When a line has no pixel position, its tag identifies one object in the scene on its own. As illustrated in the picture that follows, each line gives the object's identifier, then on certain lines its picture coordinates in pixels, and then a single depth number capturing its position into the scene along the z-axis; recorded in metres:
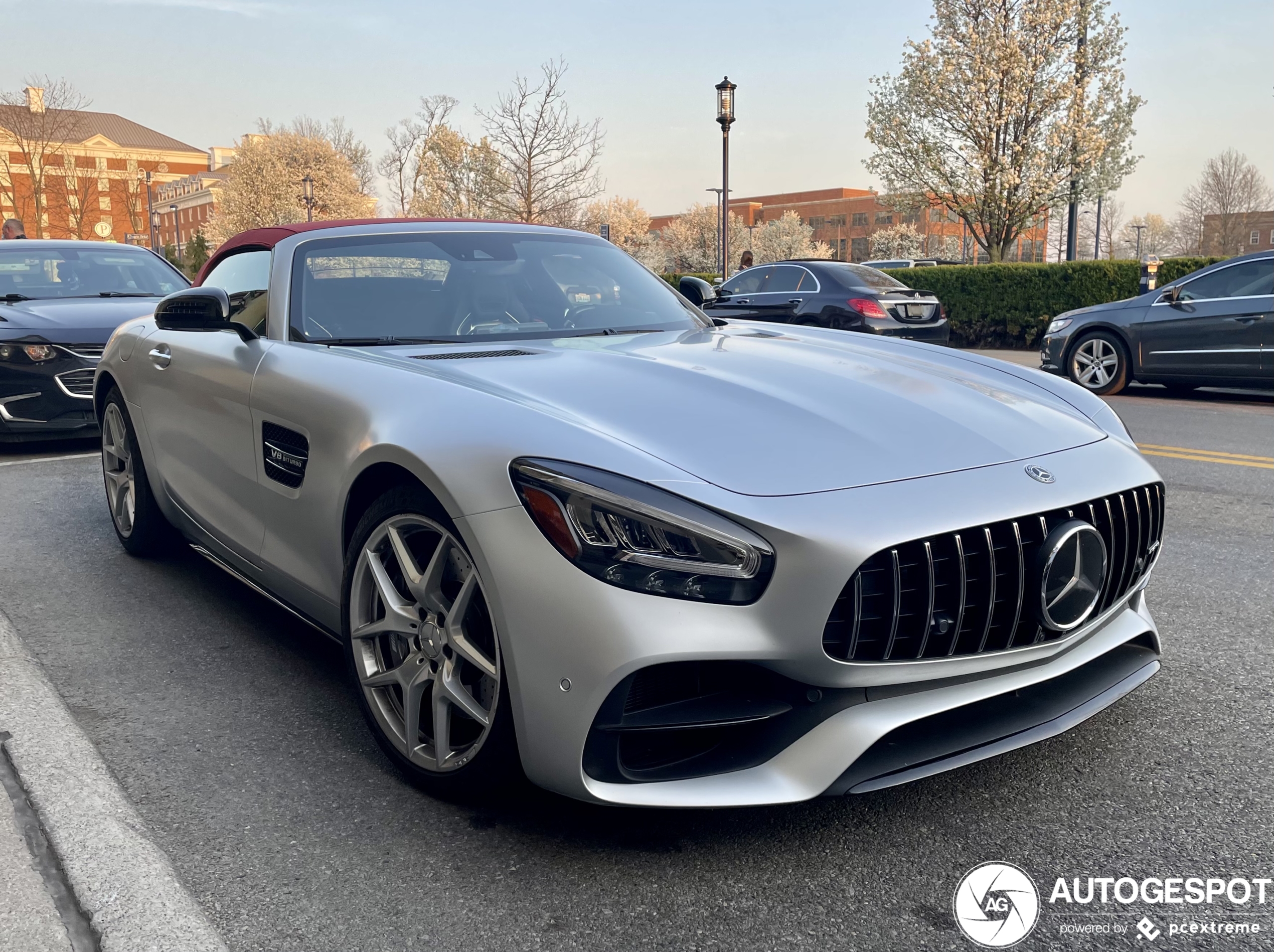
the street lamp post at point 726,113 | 19.50
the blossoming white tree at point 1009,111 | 24.83
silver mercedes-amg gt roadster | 2.02
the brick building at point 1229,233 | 63.59
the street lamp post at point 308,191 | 44.00
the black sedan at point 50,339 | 7.28
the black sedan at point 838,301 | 12.01
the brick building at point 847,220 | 97.38
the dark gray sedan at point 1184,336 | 9.95
